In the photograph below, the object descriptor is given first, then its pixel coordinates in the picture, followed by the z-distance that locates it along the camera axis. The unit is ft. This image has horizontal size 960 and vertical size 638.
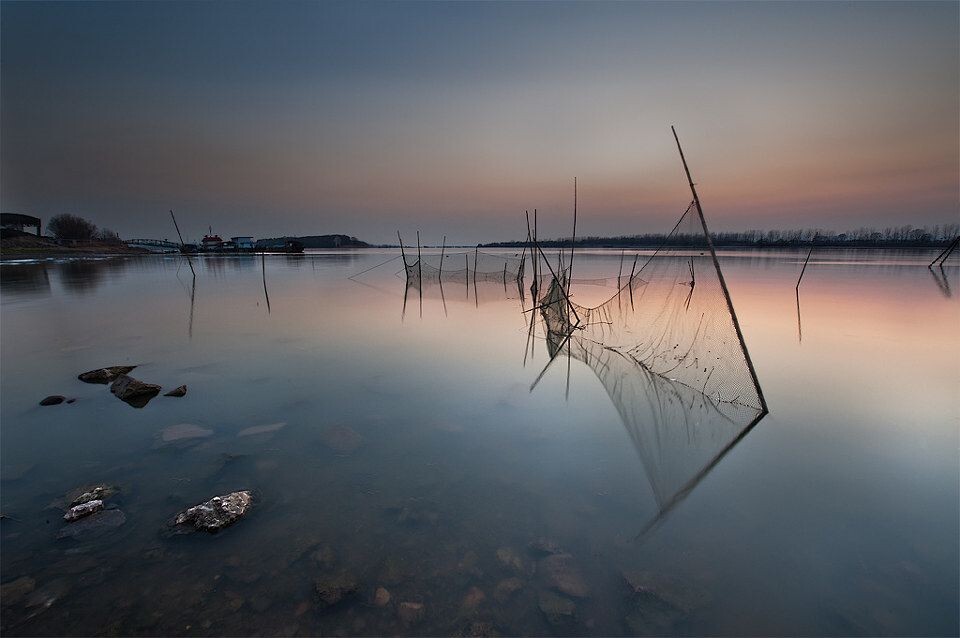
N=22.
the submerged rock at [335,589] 7.75
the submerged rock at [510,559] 8.76
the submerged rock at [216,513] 9.58
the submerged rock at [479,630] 7.23
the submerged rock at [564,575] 8.21
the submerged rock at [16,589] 7.51
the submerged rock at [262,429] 14.56
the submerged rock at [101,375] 19.20
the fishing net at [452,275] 75.92
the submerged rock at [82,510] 9.70
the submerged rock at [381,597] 7.78
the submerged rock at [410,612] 7.45
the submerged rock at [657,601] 7.54
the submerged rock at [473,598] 7.85
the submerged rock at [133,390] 16.98
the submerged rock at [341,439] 13.72
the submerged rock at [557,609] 7.57
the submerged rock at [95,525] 9.29
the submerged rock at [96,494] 10.30
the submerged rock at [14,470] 11.36
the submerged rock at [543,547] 9.23
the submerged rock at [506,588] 8.02
